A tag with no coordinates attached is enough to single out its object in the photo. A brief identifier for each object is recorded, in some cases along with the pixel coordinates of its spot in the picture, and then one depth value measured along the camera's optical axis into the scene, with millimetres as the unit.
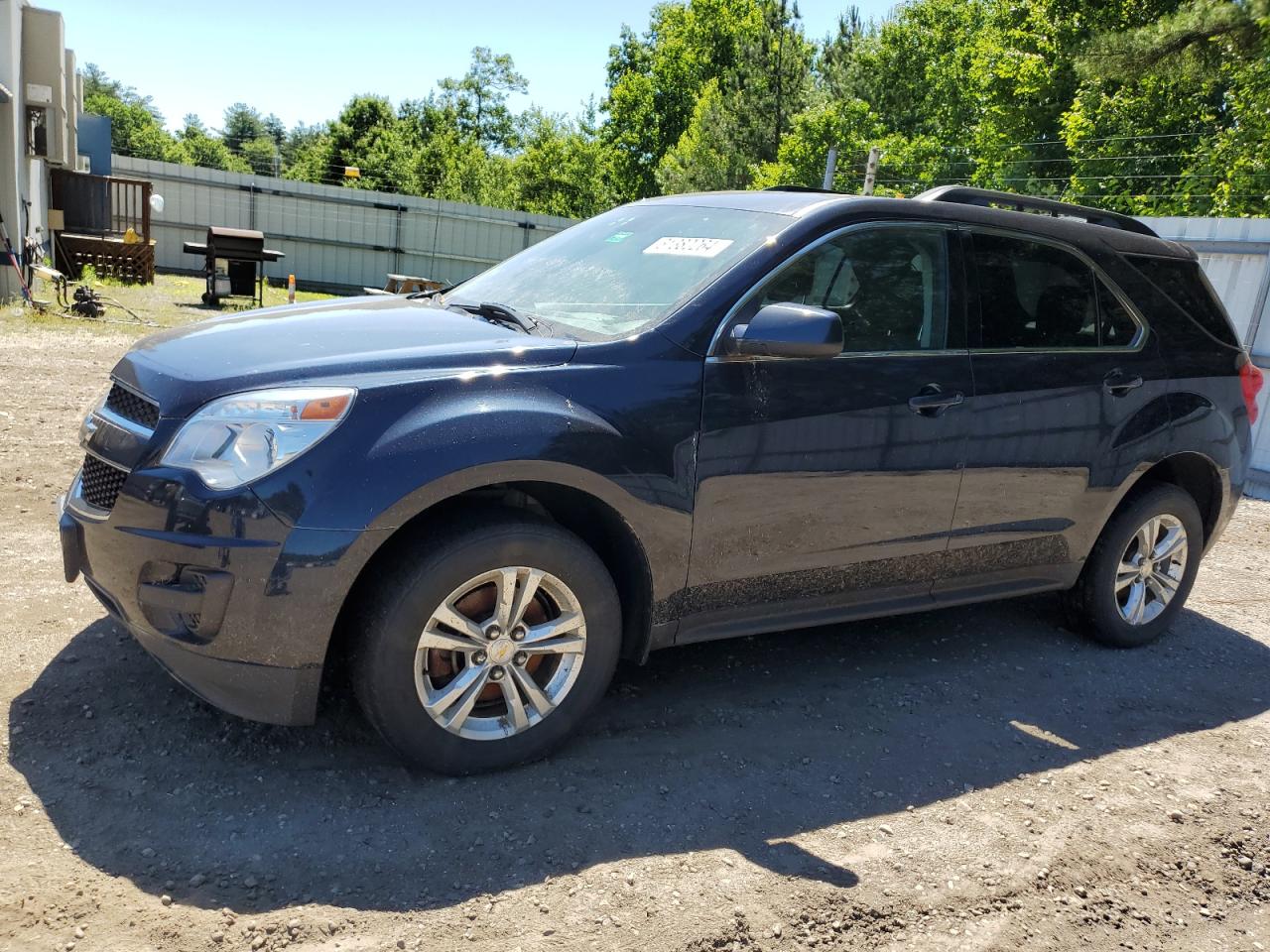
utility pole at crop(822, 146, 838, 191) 28078
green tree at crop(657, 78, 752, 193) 45312
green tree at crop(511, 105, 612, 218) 53531
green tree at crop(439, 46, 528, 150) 71312
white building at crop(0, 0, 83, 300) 15344
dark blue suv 2885
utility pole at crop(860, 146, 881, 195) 24312
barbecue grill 19188
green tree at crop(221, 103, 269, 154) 127688
